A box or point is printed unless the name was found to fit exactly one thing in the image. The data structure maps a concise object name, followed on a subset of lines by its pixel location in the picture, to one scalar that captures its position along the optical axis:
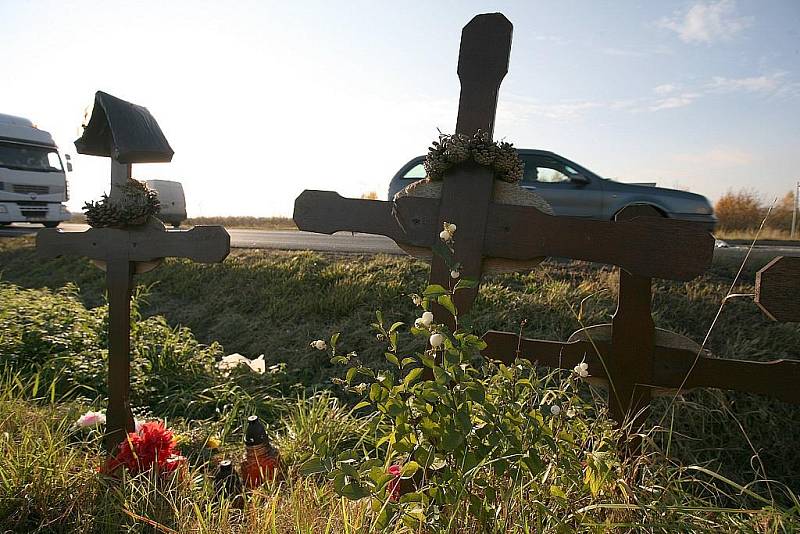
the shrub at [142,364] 3.96
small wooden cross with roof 2.91
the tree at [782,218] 17.37
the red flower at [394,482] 2.10
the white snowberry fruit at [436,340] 1.48
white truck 11.97
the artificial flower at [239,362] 4.58
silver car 7.85
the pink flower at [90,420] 3.11
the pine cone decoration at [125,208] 2.91
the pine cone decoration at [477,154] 2.17
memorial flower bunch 2.57
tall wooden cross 2.10
